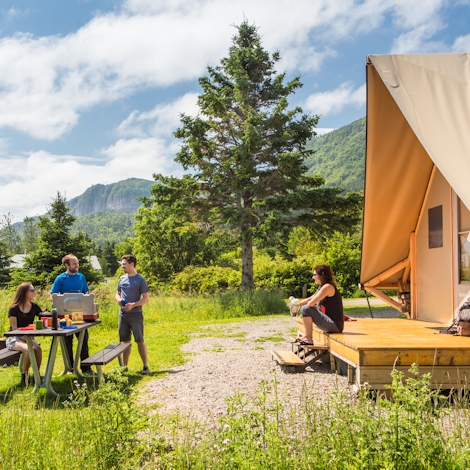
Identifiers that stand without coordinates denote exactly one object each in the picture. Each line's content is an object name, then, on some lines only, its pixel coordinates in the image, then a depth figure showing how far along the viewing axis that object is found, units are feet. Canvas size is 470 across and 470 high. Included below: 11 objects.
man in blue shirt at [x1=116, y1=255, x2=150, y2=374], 24.89
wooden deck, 18.54
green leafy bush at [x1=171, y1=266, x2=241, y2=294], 81.97
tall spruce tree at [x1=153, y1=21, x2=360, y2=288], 65.00
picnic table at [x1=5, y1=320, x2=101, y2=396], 20.93
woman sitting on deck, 24.32
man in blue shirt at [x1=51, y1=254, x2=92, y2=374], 25.37
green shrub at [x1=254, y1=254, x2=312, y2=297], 85.56
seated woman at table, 22.84
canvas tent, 16.99
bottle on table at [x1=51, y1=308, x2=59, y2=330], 21.51
